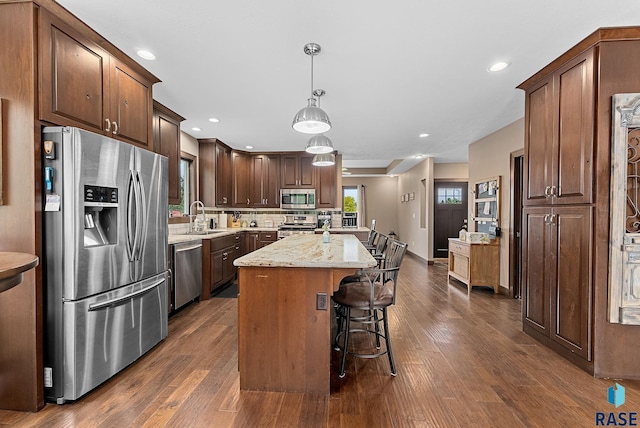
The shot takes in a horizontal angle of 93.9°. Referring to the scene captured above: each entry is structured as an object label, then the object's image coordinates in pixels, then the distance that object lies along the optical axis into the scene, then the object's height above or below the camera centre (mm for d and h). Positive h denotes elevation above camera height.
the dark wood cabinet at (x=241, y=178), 6031 +685
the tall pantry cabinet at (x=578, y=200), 2213 +84
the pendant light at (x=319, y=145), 3141 +697
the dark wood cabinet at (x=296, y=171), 6148 +825
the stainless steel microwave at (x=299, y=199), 6082 +240
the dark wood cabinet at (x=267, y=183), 6211 +578
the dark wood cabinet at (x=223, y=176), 5426 +663
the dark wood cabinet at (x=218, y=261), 4184 -763
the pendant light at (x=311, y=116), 2328 +742
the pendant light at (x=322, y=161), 4278 +721
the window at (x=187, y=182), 4889 +493
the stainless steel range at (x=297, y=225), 5676 -281
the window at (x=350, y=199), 9930 +375
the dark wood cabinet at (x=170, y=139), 3562 +905
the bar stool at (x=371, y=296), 2151 -645
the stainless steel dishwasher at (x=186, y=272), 3500 -764
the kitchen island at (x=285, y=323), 1988 -751
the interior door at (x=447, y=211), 7777 -7
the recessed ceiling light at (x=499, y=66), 2590 +1277
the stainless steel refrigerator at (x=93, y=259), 1856 -326
